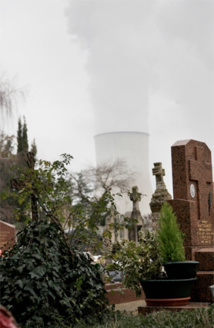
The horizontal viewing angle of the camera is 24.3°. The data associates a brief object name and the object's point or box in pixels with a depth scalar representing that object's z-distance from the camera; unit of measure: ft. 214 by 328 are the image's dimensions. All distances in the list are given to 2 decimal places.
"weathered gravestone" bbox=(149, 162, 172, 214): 55.16
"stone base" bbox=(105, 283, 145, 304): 30.06
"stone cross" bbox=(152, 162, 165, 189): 55.77
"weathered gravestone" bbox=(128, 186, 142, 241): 85.45
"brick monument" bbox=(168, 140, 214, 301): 25.93
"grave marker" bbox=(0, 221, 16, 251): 50.69
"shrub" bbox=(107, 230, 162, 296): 23.22
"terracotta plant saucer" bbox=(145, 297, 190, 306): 22.75
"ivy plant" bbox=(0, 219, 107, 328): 16.25
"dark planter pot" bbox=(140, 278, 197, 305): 22.70
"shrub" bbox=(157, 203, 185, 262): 23.40
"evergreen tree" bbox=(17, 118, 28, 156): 100.99
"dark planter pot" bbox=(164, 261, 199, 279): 23.12
